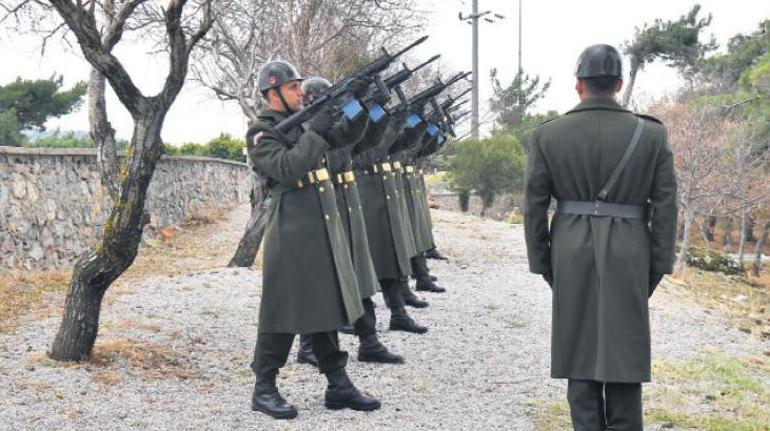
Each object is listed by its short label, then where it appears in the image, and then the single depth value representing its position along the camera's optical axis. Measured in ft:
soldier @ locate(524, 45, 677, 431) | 14.32
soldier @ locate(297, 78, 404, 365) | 20.22
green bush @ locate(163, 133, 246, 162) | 99.04
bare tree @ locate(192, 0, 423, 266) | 55.36
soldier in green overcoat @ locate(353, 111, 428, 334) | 25.55
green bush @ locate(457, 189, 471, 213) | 118.01
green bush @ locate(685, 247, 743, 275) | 80.69
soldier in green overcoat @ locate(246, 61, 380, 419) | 17.46
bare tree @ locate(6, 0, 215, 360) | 21.77
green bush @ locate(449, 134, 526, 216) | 115.24
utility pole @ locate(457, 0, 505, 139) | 102.22
